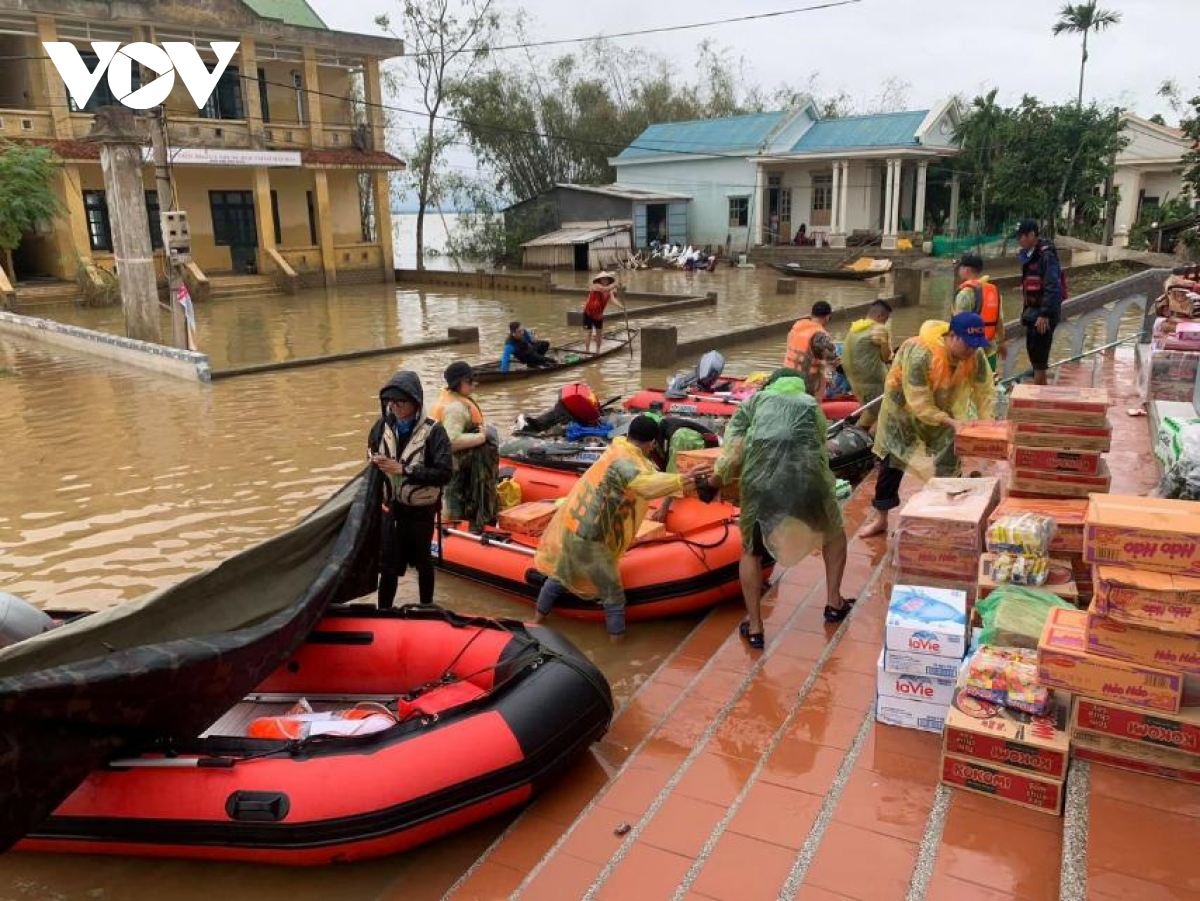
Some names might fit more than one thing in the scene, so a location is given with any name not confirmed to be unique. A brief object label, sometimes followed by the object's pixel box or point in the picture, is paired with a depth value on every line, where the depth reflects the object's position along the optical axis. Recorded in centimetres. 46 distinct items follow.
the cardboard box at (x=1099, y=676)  322
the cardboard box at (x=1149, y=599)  312
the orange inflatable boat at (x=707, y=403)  938
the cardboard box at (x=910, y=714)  387
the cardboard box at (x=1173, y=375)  733
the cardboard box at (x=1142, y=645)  317
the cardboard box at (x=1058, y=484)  480
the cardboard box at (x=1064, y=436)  473
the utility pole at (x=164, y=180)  1371
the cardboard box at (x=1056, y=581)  416
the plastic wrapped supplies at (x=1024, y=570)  423
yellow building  2422
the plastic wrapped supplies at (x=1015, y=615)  374
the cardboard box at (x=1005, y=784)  330
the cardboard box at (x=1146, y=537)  316
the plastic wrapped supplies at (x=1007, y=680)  345
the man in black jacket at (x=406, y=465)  524
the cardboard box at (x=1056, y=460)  478
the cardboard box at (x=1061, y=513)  444
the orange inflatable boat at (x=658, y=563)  574
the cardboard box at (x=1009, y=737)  329
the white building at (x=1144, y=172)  3191
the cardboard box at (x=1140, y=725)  322
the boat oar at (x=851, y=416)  833
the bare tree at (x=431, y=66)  3400
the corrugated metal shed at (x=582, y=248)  3284
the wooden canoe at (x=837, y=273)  2804
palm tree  3170
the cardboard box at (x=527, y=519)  666
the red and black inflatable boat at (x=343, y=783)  363
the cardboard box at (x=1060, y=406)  471
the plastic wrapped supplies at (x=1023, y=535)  427
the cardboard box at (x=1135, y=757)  327
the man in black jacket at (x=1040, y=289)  812
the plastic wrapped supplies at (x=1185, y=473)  445
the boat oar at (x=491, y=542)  629
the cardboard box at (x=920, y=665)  378
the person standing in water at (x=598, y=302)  1527
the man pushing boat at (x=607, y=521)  517
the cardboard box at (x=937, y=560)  468
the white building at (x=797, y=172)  3200
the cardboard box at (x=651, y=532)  612
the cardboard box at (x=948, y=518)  465
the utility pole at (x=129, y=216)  1530
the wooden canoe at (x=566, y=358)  1341
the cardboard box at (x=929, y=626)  377
